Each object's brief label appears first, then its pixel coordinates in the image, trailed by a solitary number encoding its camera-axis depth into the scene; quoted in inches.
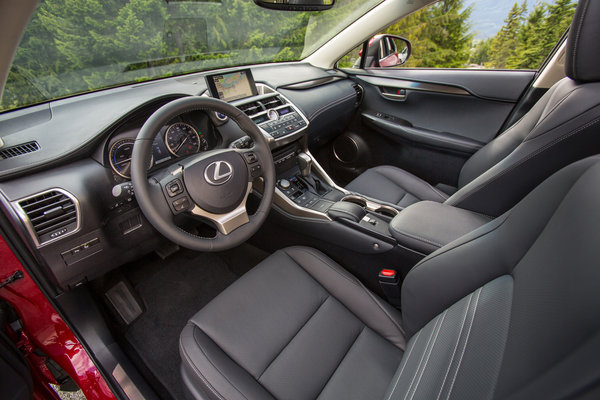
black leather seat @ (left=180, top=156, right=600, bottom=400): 15.3
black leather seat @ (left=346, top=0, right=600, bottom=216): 38.1
